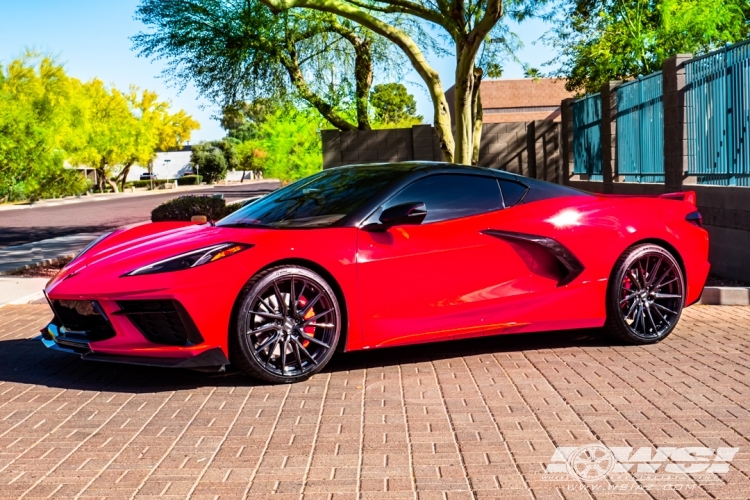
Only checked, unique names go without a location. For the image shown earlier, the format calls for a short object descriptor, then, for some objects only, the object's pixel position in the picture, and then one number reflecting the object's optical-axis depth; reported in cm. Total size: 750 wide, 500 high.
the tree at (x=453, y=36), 1529
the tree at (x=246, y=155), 9896
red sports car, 588
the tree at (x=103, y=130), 7038
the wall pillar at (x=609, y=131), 1602
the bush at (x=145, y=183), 9693
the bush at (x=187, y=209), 1803
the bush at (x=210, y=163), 11488
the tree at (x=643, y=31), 2730
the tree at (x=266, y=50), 2064
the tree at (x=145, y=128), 7750
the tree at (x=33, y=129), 4366
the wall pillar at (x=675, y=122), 1220
